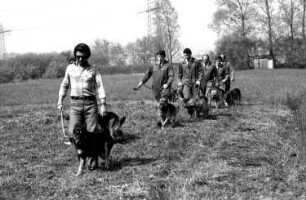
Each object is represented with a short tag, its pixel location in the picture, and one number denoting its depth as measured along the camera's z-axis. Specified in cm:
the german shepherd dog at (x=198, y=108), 1172
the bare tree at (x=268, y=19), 6325
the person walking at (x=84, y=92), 633
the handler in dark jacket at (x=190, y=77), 1165
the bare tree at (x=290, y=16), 6303
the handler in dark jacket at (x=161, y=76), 984
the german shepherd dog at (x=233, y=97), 1533
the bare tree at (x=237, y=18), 6253
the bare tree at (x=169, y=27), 6312
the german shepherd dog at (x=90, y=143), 605
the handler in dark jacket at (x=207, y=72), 1277
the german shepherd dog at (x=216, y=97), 1395
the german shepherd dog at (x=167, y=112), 1004
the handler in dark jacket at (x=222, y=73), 1474
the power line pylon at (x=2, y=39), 5262
